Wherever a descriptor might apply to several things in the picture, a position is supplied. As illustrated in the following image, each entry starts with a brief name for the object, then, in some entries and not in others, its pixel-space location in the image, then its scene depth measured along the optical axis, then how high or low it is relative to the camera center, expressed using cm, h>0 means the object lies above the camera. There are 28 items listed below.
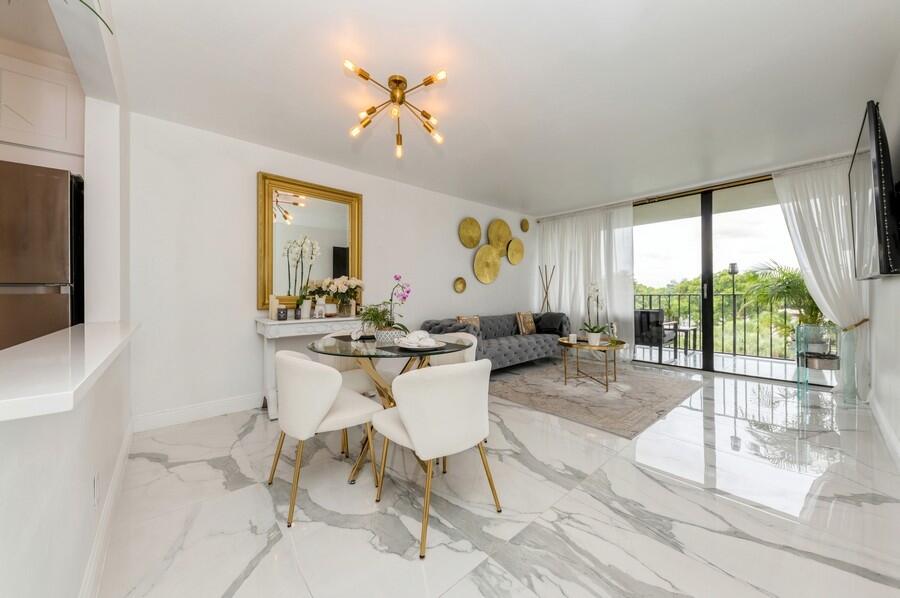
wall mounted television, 204 +58
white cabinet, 207 +120
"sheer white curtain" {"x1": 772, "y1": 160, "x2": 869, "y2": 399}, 339 +52
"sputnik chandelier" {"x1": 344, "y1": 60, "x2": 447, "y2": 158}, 225 +133
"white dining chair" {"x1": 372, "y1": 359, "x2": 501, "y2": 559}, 154 -51
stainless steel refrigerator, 166 +25
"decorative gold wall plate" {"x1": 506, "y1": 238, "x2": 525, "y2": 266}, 589 +82
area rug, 300 -101
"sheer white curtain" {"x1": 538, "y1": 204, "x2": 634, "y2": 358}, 528 +63
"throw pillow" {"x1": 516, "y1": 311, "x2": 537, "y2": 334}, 549 -37
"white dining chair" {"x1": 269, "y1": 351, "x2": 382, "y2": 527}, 171 -50
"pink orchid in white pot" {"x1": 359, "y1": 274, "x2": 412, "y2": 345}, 235 -16
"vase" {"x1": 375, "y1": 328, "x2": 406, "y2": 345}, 233 -24
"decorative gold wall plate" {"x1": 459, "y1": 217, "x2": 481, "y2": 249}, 516 +100
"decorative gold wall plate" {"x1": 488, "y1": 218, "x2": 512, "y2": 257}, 557 +105
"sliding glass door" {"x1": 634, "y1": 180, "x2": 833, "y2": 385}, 429 +21
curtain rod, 362 +142
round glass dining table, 195 -30
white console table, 306 -28
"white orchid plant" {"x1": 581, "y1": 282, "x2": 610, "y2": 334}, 544 -11
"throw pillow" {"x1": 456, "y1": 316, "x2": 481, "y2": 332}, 468 -29
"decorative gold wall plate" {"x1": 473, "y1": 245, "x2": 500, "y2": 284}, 539 +56
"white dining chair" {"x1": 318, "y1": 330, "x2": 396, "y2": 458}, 253 -57
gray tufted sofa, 432 -55
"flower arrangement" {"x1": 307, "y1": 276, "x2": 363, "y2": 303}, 266 +10
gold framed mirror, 329 +70
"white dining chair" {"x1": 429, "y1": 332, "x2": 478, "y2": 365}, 262 -42
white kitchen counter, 58 -15
